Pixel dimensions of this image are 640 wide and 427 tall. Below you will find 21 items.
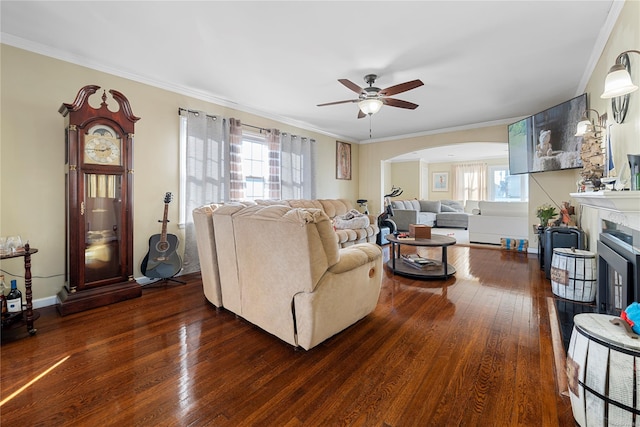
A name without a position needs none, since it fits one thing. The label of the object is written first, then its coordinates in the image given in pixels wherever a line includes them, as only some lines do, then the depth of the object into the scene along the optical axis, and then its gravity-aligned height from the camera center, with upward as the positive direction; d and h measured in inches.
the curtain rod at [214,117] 145.8 +53.0
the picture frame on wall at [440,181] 418.6 +44.0
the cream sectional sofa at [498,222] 220.4 -9.5
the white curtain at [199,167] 148.0 +23.9
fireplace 60.5 -13.9
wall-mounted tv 148.6 +42.3
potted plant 161.2 -2.6
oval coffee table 135.5 -31.0
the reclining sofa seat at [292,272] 70.2 -17.7
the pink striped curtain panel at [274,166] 192.7 +30.6
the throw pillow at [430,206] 360.8 +5.4
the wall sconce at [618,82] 60.6 +28.4
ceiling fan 114.8 +50.8
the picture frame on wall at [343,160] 259.0 +47.4
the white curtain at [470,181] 389.4 +41.2
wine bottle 87.5 -28.8
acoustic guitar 130.8 -22.6
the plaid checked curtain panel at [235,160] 165.5 +29.5
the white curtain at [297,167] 203.0 +32.8
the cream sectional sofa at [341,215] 184.1 -6.0
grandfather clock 101.3 +2.1
